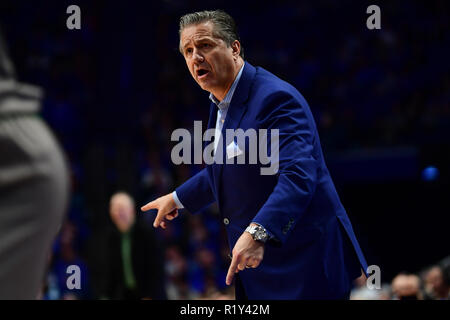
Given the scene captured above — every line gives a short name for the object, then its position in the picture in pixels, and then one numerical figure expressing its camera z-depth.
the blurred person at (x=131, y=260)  8.84
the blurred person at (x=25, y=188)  1.87
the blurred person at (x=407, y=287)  6.18
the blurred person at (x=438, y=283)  8.40
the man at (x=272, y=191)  3.55
